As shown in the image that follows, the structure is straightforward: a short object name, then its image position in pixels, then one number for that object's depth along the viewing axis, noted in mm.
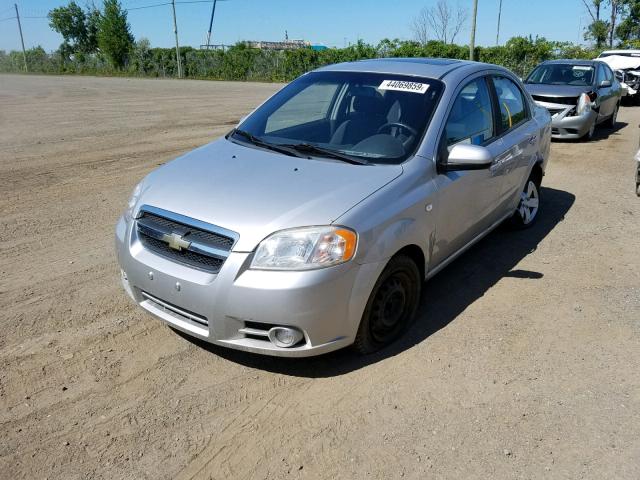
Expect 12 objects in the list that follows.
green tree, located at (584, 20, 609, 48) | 48650
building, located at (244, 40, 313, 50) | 73500
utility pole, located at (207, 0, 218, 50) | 78344
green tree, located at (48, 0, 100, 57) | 64812
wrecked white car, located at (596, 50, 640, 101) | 18781
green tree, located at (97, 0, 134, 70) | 53094
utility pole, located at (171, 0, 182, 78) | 44712
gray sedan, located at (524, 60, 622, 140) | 10773
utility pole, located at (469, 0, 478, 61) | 22609
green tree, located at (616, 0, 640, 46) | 43875
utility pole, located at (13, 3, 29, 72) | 62225
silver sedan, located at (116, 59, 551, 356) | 2842
